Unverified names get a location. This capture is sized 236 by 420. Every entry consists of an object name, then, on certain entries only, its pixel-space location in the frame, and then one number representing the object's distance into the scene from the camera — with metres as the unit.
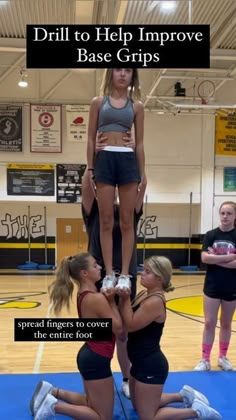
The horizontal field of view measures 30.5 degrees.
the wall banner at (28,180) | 11.95
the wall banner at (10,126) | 11.83
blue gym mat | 3.13
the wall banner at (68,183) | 12.03
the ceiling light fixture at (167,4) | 6.16
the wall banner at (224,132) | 12.33
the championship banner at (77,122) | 11.91
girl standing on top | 2.61
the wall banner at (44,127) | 11.89
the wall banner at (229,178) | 12.41
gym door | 12.48
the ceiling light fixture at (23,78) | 10.53
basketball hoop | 11.73
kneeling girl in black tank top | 2.82
